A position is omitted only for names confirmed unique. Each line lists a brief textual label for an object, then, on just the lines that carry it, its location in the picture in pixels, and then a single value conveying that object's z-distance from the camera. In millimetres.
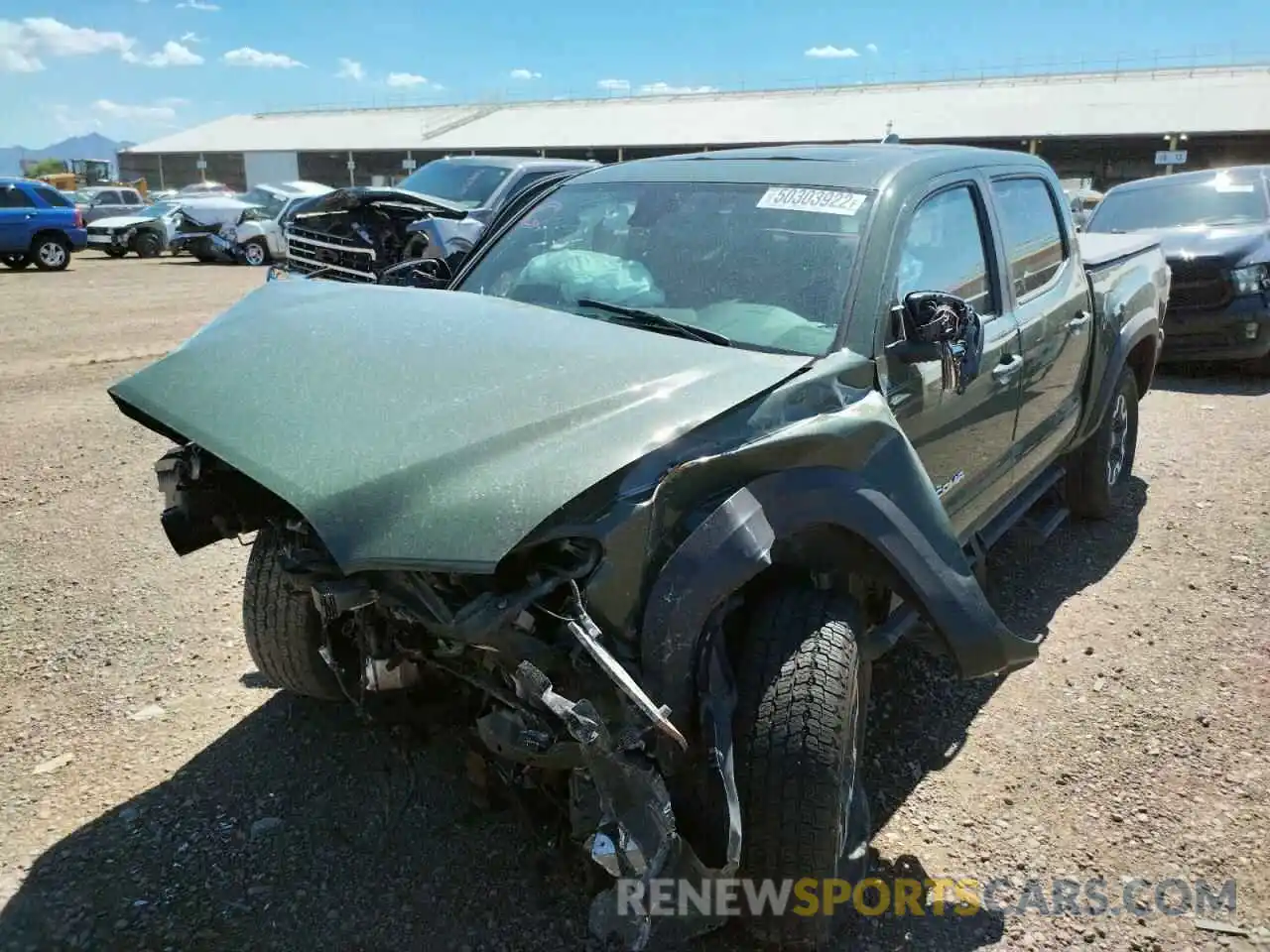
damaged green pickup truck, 2035
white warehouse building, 36250
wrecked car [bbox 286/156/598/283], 10578
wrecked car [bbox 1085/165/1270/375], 8344
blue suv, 18766
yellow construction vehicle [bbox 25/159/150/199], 46312
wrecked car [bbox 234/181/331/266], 20438
